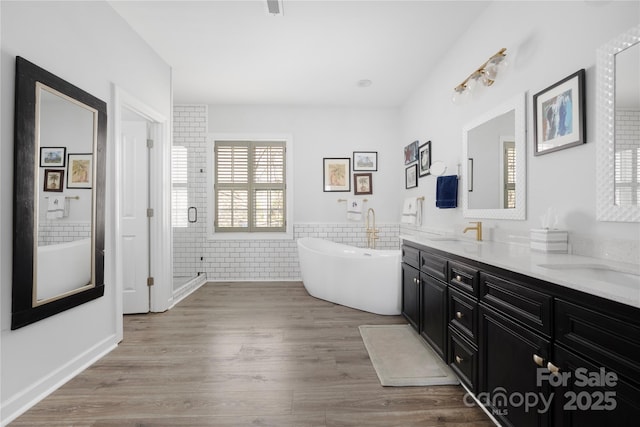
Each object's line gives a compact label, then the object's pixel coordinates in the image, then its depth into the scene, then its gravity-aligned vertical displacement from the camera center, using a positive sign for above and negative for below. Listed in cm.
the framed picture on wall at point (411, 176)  451 +58
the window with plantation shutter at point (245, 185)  523 +48
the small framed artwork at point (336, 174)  530 +68
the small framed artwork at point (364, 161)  534 +91
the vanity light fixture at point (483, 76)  244 +119
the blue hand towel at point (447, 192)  327 +25
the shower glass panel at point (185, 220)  509 -11
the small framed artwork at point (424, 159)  402 +74
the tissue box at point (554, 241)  190 -16
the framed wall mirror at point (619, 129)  148 +44
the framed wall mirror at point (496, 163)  232 +44
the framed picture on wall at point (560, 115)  178 +63
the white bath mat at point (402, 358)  216 -114
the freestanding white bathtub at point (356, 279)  352 -79
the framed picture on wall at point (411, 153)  450 +93
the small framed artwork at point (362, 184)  532 +52
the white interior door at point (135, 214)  353 -1
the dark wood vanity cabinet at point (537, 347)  100 -56
